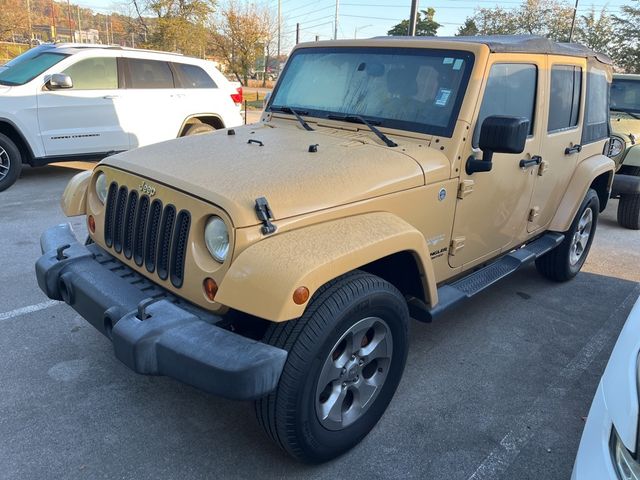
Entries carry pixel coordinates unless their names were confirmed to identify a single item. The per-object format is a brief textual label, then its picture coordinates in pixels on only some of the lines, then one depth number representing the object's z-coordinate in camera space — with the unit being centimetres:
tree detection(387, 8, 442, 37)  3572
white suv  719
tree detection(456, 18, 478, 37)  3916
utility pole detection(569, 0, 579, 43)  3083
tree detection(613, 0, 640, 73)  3006
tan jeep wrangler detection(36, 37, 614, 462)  216
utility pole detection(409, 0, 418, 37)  1234
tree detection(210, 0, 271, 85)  3003
